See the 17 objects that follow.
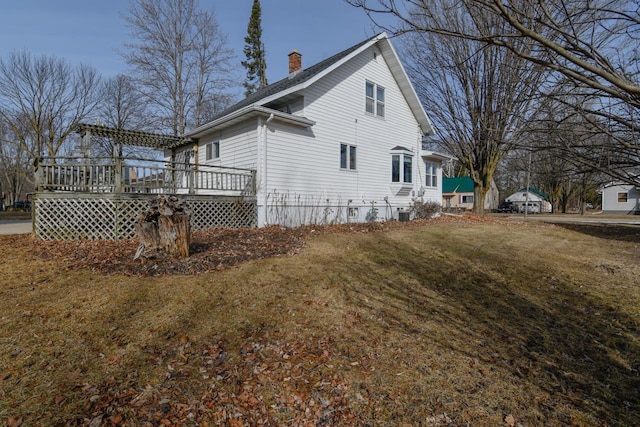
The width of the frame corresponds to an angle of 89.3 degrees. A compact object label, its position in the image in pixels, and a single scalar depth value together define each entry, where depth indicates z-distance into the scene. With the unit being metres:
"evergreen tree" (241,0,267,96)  34.50
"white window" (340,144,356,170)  14.16
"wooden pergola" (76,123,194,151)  13.53
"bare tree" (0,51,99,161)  25.79
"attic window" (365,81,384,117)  15.29
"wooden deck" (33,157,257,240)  8.45
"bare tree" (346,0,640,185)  2.98
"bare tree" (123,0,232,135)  22.38
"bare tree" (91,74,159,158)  27.96
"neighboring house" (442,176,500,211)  50.19
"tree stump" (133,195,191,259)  6.08
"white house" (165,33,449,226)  11.77
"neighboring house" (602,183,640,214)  40.09
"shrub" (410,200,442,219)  17.27
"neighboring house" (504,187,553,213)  53.66
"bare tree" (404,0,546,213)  17.45
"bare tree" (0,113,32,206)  32.00
